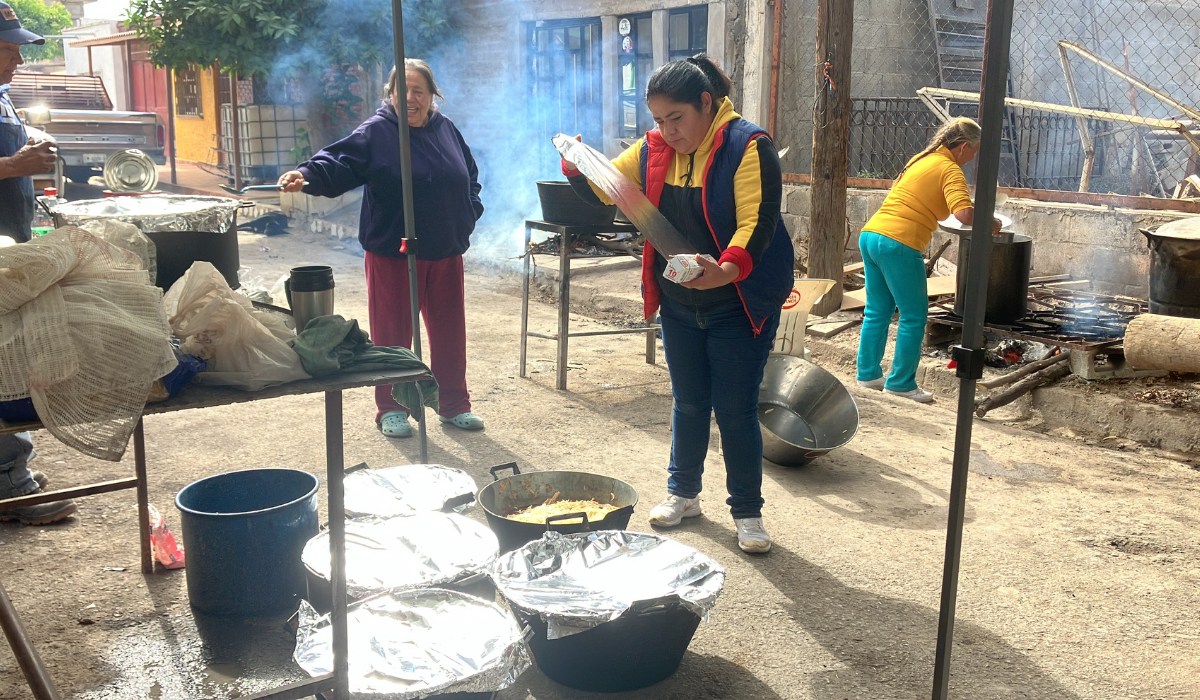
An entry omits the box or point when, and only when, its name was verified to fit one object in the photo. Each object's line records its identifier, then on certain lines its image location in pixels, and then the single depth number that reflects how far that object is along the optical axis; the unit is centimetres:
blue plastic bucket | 321
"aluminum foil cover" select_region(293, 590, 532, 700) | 255
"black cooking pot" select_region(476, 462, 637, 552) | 334
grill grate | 585
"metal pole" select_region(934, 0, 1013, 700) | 217
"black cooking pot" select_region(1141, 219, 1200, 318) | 559
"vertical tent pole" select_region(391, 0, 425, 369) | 406
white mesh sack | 192
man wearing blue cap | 390
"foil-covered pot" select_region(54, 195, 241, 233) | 359
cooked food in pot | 347
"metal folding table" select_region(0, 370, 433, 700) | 209
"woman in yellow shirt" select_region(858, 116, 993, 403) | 574
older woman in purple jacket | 475
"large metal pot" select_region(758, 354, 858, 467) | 477
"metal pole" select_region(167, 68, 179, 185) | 1614
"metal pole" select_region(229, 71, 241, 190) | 1562
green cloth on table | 230
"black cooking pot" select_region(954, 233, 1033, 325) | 599
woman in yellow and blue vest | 335
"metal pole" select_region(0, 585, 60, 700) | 207
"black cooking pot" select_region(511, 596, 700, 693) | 275
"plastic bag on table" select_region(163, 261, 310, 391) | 221
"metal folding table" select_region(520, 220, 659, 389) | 584
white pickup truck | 1430
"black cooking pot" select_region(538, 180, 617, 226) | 581
